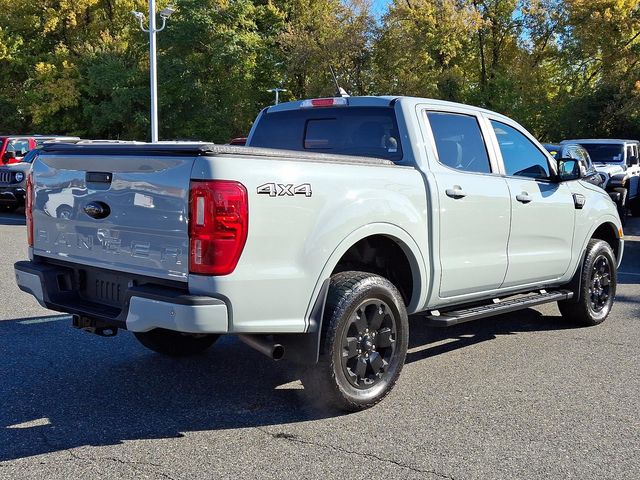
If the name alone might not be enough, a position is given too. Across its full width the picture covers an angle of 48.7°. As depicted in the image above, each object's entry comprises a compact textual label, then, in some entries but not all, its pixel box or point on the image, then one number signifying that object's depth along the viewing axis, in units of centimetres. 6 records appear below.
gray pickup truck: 365
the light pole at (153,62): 2586
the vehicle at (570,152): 1319
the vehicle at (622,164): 1504
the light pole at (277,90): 4023
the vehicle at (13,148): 1667
